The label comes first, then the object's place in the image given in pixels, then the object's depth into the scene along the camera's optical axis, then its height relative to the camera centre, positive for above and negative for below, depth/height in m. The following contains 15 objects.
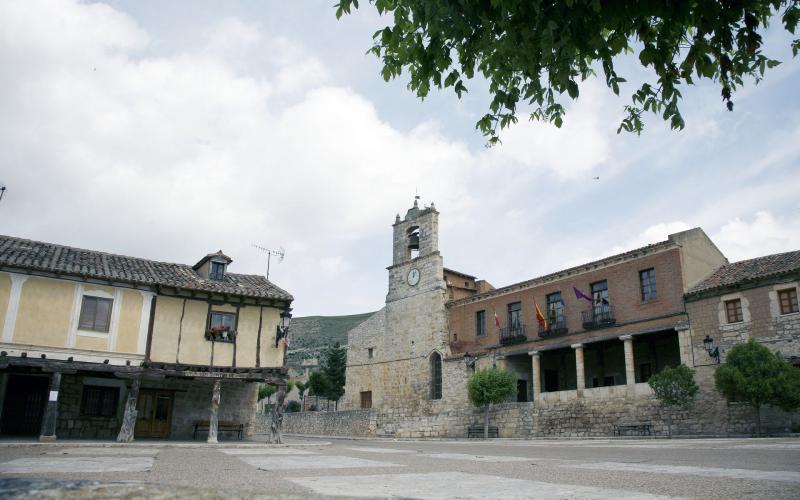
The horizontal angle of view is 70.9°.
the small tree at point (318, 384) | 49.25 +0.63
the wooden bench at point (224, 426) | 20.92 -1.35
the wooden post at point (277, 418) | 19.99 -0.96
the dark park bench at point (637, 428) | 22.67 -1.25
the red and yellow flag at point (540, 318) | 28.91 +3.86
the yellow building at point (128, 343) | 17.17 +1.47
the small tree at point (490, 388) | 27.19 +0.30
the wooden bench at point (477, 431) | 28.48 -1.85
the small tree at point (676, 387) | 20.80 +0.39
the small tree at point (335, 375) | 49.09 +1.40
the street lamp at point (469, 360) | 30.83 +1.85
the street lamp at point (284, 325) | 20.83 +2.36
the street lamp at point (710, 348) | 21.62 +1.88
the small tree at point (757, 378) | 17.62 +0.65
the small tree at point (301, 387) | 55.12 +0.33
